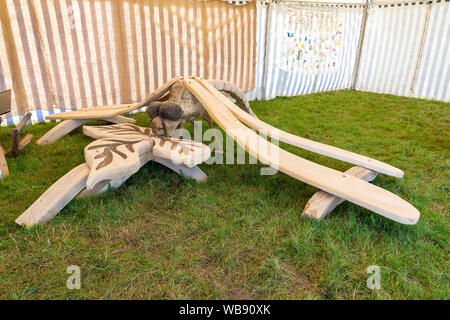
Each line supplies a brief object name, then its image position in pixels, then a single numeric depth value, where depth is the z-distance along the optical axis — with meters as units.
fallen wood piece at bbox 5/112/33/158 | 2.55
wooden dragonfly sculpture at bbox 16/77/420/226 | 1.62
